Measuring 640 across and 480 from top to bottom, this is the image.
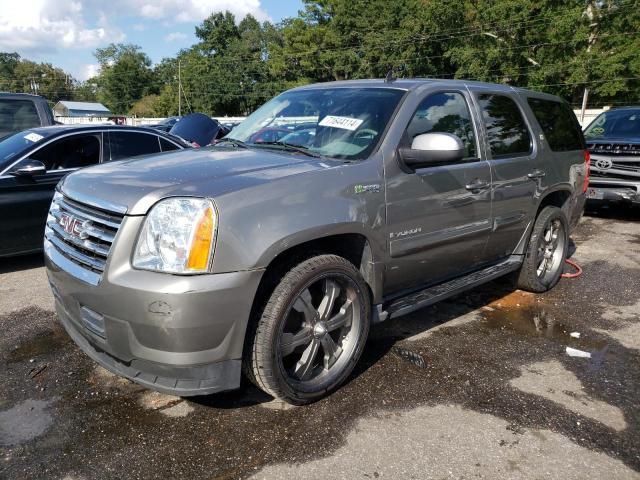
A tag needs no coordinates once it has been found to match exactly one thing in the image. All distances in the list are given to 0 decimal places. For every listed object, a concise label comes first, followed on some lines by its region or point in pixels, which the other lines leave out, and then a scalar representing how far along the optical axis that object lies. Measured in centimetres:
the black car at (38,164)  526
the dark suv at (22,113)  707
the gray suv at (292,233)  247
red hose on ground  574
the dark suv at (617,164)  807
